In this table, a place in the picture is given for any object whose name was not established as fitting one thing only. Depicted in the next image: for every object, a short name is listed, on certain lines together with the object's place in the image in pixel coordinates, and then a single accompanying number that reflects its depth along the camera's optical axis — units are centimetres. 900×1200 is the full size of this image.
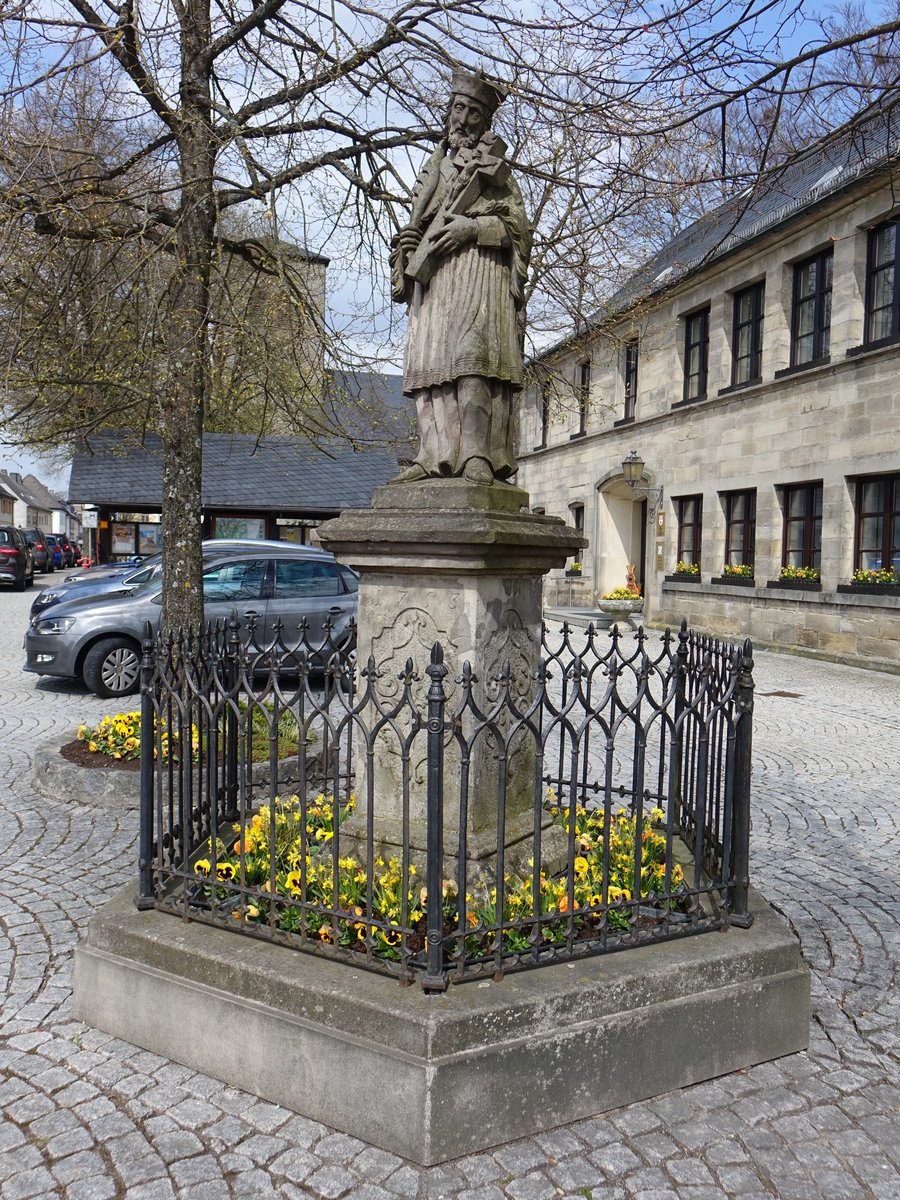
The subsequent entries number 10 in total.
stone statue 369
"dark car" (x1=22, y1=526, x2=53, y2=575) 3831
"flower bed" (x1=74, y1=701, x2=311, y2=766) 645
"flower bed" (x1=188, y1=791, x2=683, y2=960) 305
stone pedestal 345
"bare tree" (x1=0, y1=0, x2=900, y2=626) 602
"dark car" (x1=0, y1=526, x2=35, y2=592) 2783
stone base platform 263
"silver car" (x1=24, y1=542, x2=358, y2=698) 1001
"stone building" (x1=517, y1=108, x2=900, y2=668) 1359
